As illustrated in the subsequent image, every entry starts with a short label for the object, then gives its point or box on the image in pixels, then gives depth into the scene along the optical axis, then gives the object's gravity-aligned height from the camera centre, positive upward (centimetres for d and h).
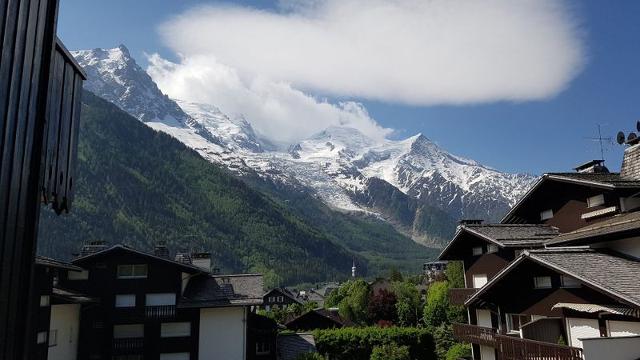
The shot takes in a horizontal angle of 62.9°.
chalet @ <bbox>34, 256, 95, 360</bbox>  2742 -24
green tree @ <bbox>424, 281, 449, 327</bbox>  7025 -90
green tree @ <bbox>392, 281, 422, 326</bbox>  7618 -80
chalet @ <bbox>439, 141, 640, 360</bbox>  1853 +115
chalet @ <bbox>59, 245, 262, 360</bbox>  3816 -22
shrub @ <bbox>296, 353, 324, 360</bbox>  4034 -393
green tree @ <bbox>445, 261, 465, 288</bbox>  7926 +424
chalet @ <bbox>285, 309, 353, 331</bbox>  6084 -197
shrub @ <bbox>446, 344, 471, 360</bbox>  4347 -413
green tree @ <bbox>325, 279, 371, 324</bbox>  8719 +18
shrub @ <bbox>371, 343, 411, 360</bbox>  4341 -405
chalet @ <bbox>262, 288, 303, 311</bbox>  11789 +144
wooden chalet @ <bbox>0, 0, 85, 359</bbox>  379 +127
